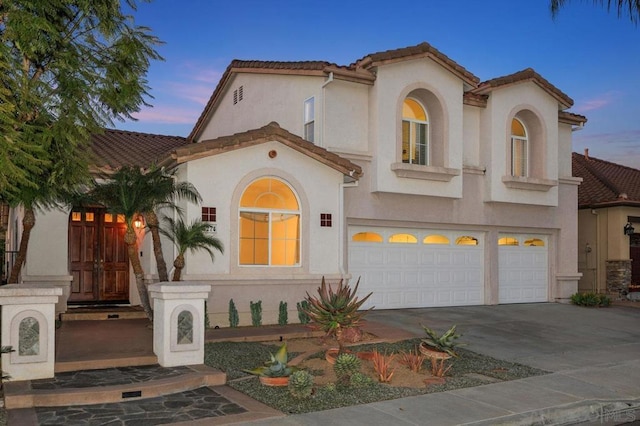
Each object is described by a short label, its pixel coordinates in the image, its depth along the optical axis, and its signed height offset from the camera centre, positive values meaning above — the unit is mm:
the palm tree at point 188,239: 11922 +92
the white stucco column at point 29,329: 8195 -1173
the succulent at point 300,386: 7816 -1810
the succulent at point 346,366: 8688 -1720
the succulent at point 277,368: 8617 -1760
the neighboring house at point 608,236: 20953 +345
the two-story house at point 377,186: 13344 +1484
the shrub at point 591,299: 18694 -1654
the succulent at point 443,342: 9922 -1587
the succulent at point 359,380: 8602 -1917
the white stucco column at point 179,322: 9250 -1196
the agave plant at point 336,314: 10586 -1203
